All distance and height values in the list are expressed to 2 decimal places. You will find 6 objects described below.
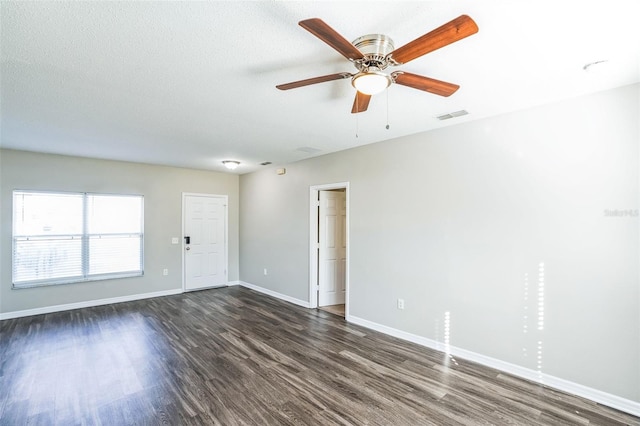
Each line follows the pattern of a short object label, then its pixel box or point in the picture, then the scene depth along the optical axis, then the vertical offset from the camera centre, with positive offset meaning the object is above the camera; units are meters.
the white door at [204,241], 6.28 -0.56
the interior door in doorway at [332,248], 5.20 -0.59
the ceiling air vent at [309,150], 4.53 +1.02
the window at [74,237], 4.68 -0.35
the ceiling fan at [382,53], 1.37 +0.86
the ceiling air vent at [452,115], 3.00 +1.03
